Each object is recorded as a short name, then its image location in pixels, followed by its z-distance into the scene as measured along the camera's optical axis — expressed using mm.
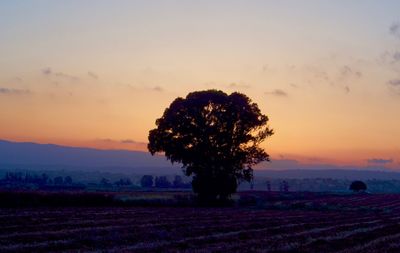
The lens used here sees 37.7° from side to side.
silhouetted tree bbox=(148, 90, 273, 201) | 70812
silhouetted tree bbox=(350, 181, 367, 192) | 175188
